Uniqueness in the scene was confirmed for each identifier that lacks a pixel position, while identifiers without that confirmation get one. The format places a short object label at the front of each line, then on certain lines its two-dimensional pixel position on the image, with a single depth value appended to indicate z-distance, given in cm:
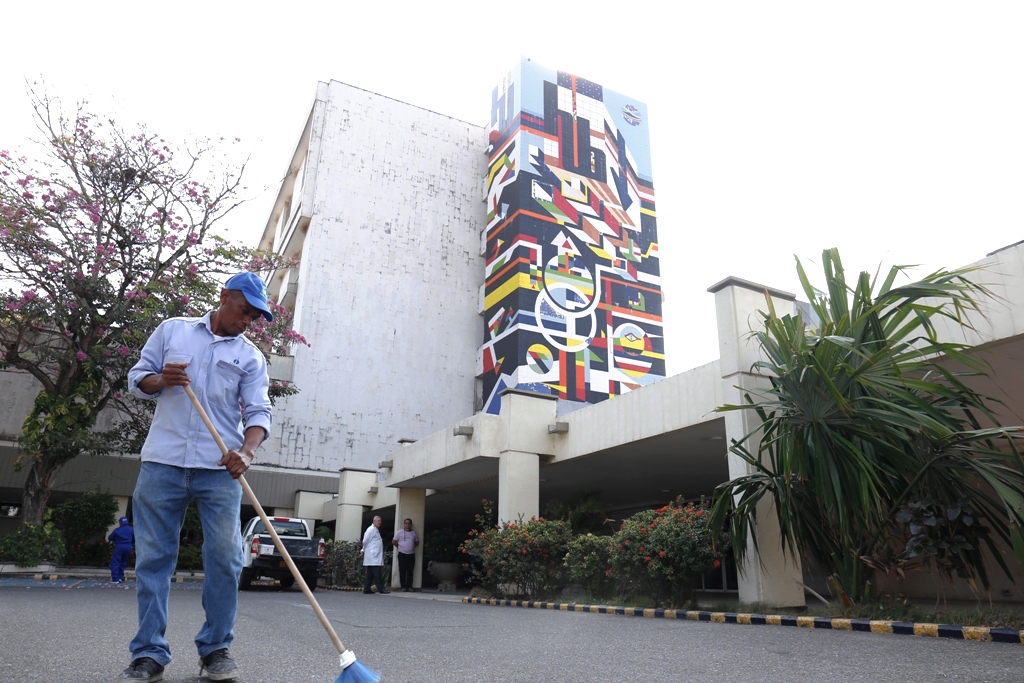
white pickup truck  1490
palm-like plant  673
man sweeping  316
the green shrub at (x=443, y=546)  2056
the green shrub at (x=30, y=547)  1608
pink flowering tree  1681
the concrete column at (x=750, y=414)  881
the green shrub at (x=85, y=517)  2168
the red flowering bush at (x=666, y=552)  901
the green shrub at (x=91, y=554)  2181
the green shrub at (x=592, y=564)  1084
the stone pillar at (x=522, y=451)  1398
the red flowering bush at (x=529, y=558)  1218
